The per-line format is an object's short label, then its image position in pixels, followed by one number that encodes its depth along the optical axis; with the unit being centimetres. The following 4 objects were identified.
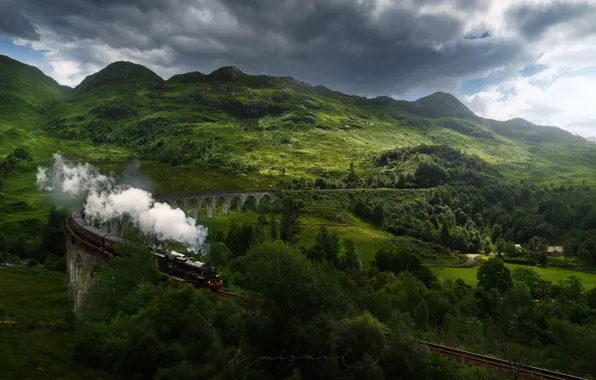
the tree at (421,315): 4803
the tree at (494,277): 6912
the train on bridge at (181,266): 3719
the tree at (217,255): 5890
